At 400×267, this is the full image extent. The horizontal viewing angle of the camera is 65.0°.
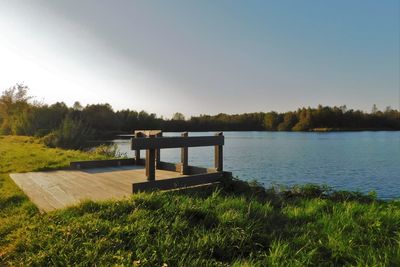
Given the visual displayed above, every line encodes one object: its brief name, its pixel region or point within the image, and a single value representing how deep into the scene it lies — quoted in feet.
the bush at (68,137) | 68.78
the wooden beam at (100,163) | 30.68
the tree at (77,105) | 262.96
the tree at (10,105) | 132.26
